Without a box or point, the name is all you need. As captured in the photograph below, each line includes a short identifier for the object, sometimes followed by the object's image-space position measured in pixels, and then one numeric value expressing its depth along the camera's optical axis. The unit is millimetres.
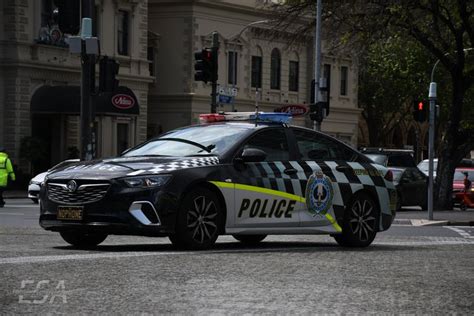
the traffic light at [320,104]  35750
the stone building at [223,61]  60812
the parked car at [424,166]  44256
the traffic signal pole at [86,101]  27141
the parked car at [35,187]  34500
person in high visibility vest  33375
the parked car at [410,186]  36500
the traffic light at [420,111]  31297
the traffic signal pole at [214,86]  30725
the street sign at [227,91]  35906
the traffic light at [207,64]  30094
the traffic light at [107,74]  26547
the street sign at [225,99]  35781
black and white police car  13445
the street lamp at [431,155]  27844
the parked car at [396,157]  38219
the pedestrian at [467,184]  39438
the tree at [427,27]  35125
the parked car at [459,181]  40753
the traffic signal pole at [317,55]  36719
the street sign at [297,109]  36238
